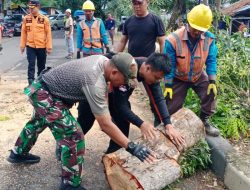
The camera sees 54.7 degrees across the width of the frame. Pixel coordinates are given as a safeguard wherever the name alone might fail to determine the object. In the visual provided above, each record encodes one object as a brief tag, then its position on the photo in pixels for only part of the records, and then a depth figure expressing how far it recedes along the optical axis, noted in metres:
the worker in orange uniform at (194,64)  2.55
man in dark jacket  2.08
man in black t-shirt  3.32
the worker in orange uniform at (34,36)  4.56
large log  2.01
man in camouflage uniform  1.82
